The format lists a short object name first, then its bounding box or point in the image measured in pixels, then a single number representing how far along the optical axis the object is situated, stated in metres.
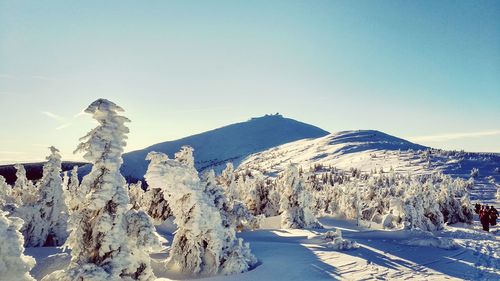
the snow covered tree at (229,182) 43.66
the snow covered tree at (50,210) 21.56
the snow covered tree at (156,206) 35.25
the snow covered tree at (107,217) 11.20
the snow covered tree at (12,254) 8.80
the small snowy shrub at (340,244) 21.02
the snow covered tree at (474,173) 99.78
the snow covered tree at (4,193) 29.44
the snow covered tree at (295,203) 33.09
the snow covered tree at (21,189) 27.52
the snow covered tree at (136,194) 40.56
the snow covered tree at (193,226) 15.93
